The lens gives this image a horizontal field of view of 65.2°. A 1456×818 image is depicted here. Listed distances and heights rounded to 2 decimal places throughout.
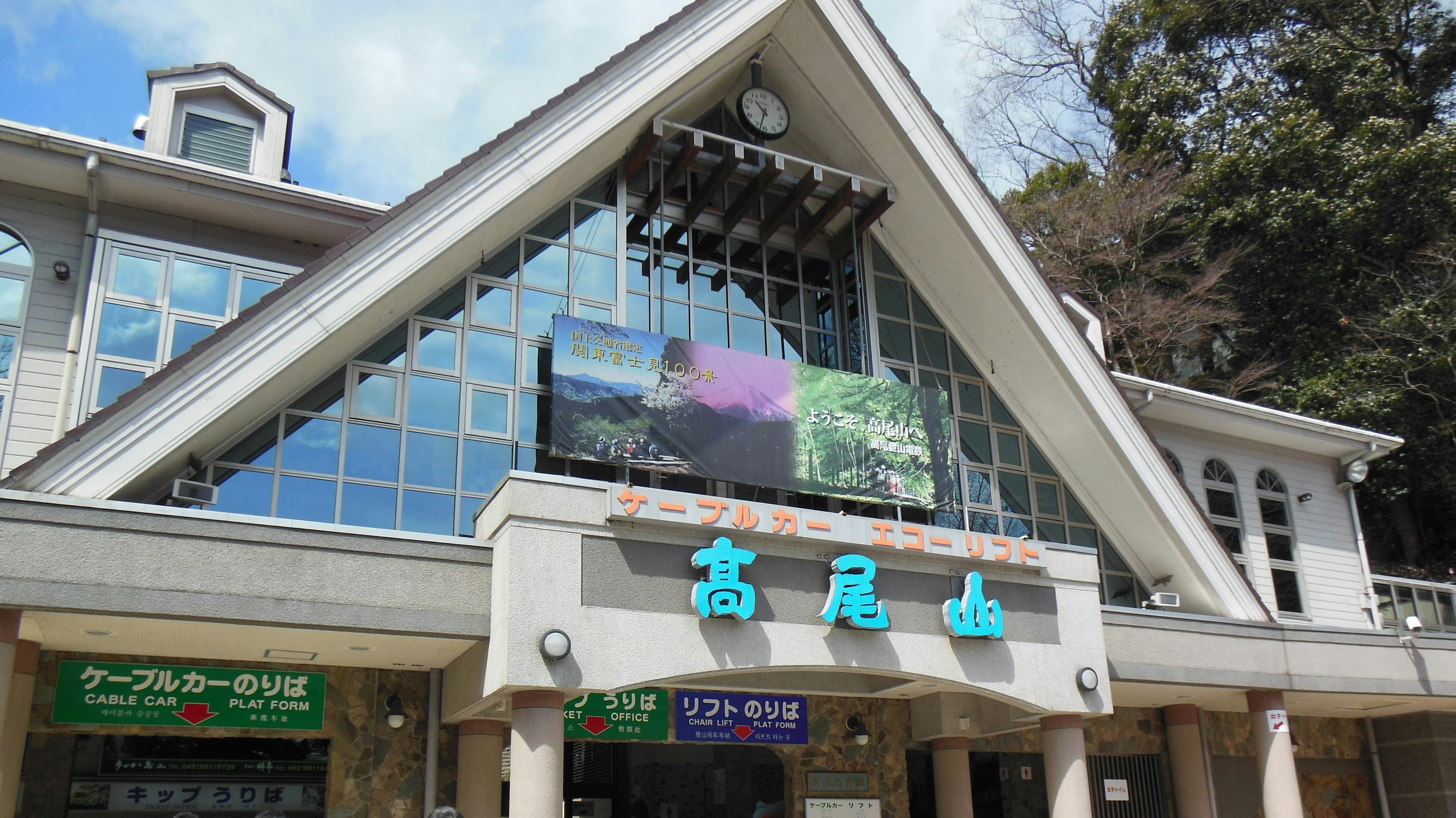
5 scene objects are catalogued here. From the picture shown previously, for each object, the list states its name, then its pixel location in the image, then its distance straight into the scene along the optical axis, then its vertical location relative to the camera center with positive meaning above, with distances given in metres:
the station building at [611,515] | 10.27 +2.77
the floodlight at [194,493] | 10.58 +2.78
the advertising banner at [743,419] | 12.68 +4.13
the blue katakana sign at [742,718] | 13.29 +0.78
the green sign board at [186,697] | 10.88 +1.00
